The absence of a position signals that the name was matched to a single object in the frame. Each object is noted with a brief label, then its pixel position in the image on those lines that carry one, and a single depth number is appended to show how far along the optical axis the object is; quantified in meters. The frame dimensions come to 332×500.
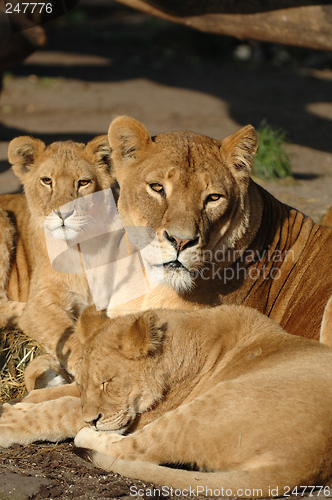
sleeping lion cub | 5.41
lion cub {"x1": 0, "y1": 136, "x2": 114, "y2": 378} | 8.44
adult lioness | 7.12
